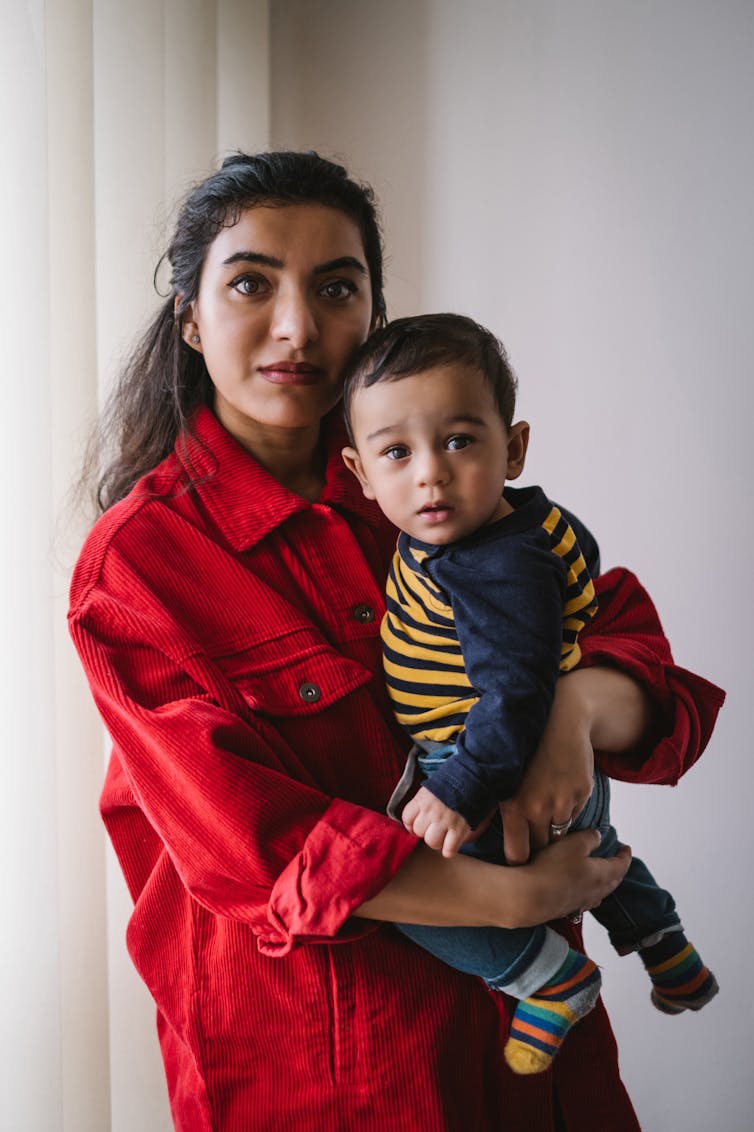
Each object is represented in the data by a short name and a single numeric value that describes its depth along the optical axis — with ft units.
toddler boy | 3.56
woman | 3.55
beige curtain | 4.69
